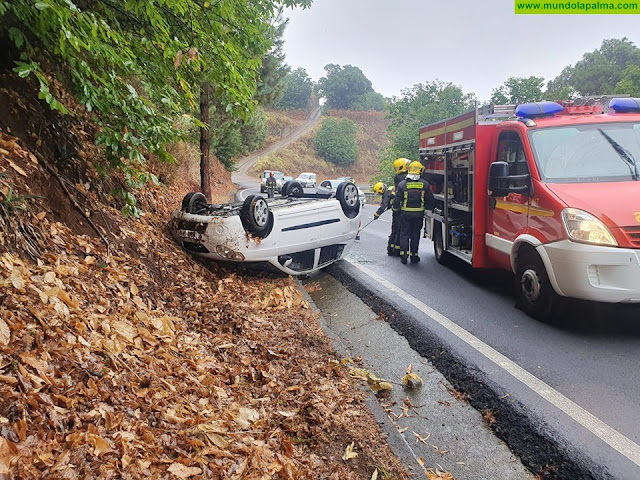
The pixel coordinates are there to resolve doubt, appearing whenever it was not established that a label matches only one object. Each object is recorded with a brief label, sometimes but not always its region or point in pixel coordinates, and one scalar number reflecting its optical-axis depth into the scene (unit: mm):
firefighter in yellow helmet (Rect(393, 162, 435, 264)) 8250
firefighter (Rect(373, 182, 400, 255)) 9178
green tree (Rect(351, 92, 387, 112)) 89188
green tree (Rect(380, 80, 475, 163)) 37531
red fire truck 4359
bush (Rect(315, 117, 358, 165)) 71625
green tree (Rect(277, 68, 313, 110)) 88812
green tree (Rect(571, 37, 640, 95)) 44656
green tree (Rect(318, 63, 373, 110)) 88500
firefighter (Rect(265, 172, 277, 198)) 27069
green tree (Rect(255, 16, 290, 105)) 16641
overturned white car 6039
